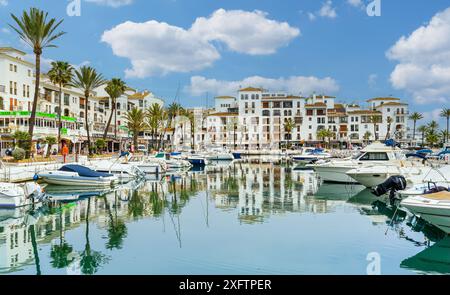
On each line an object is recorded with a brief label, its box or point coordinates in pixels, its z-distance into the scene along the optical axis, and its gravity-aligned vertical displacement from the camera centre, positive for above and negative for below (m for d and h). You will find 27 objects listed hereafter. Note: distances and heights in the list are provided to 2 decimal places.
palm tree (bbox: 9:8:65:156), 41.06 +11.77
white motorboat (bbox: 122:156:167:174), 48.91 -2.38
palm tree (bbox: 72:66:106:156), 61.09 +10.06
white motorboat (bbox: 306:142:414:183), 34.56 -1.31
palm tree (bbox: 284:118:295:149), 126.32 +6.00
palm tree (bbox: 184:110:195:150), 121.62 +7.92
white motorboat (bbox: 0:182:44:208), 23.22 -3.03
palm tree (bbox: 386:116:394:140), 129.44 +8.04
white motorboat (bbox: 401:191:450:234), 15.73 -2.41
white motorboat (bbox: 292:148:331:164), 78.62 -2.12
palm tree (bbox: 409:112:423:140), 132.60 +9.93
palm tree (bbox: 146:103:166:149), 89.25 +6.58
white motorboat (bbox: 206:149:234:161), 86.00 -2.21
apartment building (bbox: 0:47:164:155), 55.88 +6.65
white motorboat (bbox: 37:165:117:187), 34.16 -2.84
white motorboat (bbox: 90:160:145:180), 40.72 -2.52
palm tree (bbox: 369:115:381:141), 126.94 +8.36
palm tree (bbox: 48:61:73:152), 58.50 +10.50
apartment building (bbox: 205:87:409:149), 131.38 +7.83
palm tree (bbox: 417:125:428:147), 132.30 +6.03
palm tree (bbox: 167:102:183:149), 109.21 +9.45
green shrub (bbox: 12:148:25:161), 37.03 -0.98
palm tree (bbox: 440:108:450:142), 122.79 +10.32
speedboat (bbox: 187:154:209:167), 67.50 -2.70
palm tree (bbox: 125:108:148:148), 81.44 +5.18
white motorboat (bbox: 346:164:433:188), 30.03 -1.95
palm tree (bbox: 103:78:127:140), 71.94 +10.28
